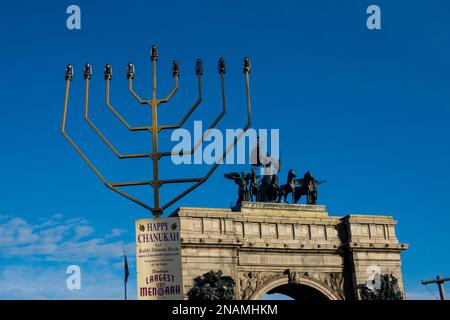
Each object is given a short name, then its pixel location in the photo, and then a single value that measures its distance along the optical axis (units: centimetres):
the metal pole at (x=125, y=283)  3820
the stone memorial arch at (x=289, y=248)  3928
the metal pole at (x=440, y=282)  2996
